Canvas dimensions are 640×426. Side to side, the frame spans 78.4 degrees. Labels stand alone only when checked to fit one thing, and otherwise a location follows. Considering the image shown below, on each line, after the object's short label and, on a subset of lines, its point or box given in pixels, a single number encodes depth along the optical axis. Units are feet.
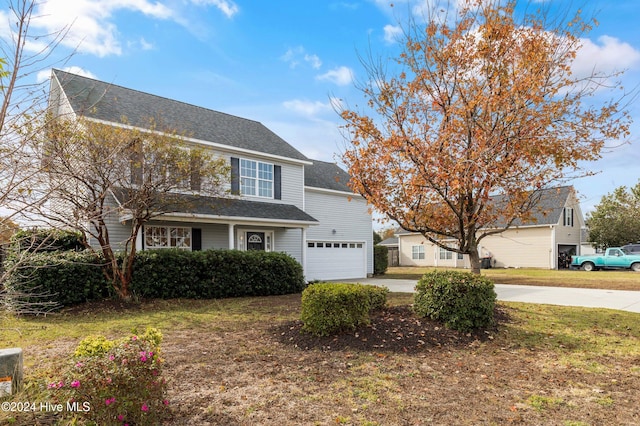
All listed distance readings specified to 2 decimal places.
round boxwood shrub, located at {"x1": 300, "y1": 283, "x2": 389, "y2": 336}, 20.67
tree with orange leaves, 23.72
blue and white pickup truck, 82.55
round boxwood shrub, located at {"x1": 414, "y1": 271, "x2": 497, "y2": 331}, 22.13
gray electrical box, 13.08
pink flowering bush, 9.80
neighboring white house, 91.45
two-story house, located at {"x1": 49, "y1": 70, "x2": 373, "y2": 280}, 44.62
